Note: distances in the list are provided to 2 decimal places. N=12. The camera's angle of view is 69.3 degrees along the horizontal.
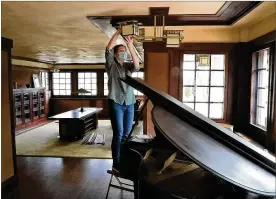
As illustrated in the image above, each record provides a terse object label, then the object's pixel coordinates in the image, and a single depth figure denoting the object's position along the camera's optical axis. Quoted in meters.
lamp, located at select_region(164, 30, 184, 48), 2.13
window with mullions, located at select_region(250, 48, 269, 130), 2.54
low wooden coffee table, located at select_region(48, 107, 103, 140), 4.86
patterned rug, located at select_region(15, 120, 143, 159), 3.88
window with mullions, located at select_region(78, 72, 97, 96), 8.26
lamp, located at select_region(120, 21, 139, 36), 1.89
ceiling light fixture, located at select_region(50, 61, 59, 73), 7.62
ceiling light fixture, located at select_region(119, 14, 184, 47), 1.90
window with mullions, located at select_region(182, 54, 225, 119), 3.18
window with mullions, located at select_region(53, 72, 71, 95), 8.33
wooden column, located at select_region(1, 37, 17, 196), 2.39
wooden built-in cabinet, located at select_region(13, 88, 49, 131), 6.02
